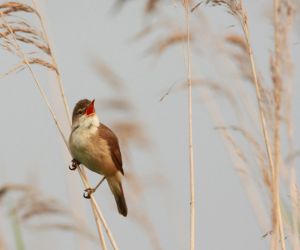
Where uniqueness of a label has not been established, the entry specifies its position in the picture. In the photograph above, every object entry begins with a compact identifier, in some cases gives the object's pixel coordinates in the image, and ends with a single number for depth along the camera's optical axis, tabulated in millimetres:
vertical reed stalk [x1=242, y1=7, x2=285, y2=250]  5336
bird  8258
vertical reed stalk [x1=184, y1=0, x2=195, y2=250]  5586
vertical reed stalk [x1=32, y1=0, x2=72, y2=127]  5875
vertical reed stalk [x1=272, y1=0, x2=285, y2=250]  5164
